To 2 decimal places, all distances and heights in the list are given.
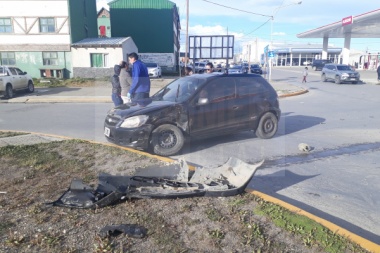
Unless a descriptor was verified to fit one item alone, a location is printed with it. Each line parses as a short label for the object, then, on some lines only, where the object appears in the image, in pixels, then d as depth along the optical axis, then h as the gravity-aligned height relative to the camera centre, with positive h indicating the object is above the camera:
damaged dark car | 6.02 -0.87
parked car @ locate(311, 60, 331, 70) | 50.34 +1.02
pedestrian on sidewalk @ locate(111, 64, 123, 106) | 8.14 -0.48
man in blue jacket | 7.51 -0.23
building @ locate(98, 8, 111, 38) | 57.00 +9.19
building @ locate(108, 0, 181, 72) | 37.28 +5.30
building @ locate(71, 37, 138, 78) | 26.83 +1.04
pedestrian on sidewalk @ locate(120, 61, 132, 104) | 8.09 -0.24
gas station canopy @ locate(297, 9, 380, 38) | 35.74 +5.99
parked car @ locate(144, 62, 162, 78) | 29.23 -0.03
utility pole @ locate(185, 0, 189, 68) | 30.76 +5.01
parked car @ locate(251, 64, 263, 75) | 39.06 +0.13
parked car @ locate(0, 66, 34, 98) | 16.41 -0.62
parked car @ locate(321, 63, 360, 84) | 25.77 -0.28
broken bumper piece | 3.80 -1.48
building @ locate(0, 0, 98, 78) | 25.58 +2.76
